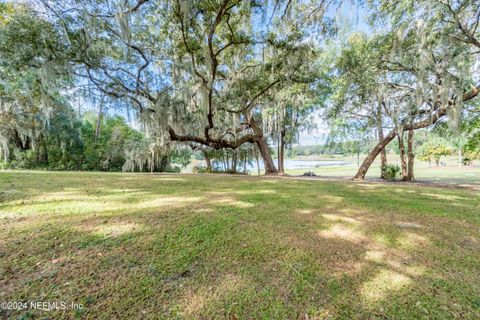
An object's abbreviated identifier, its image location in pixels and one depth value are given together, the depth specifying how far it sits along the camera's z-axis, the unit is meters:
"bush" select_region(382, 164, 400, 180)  10.59
